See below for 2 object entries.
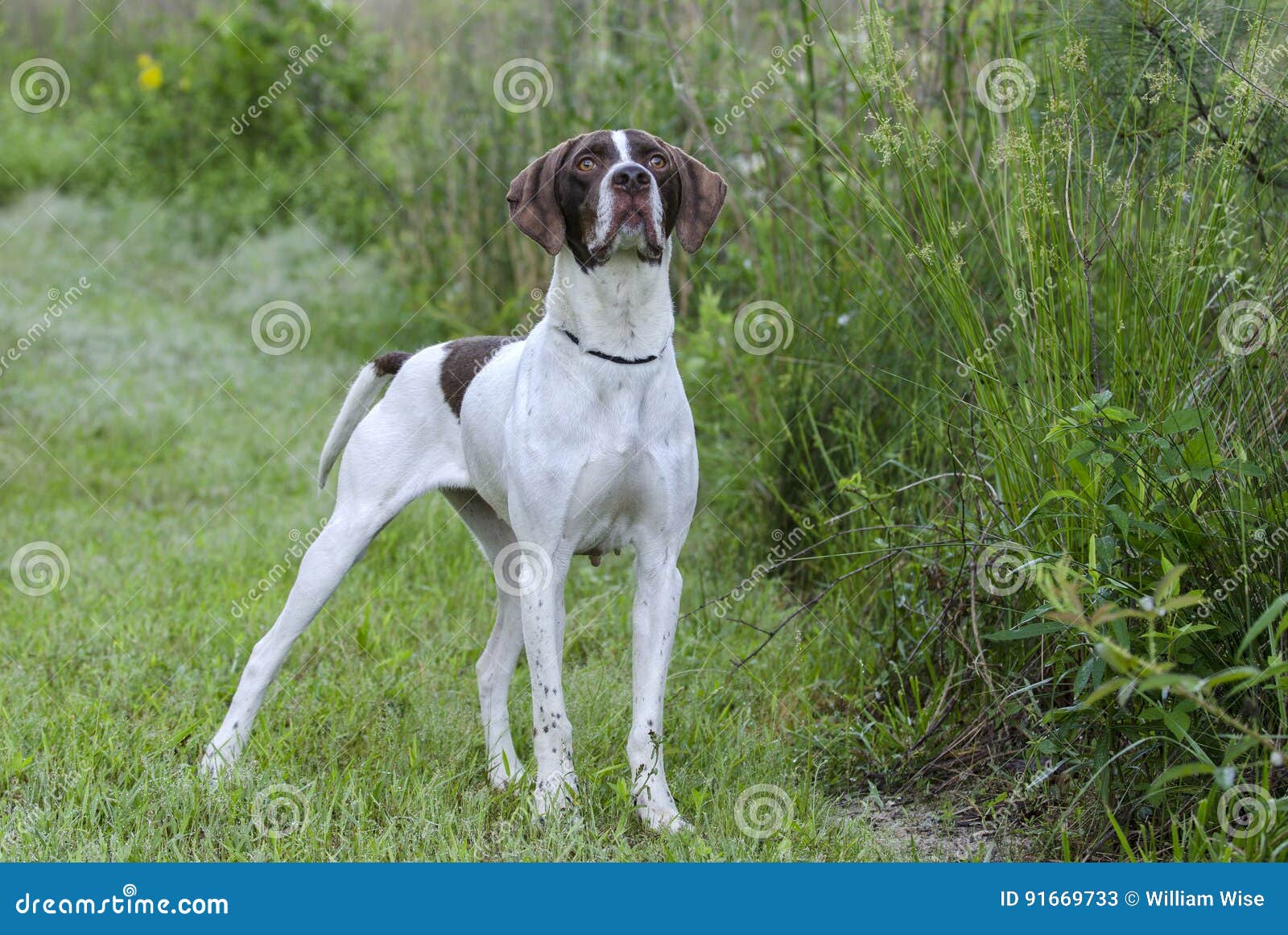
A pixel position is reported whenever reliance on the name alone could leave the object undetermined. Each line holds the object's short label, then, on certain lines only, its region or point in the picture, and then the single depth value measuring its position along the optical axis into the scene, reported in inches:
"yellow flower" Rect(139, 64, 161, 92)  482.3
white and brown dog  135.3
